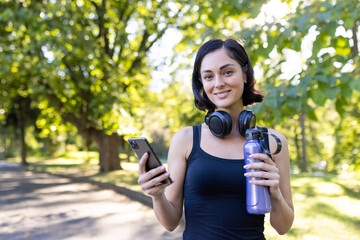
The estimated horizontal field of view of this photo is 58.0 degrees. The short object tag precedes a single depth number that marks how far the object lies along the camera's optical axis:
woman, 1.65
